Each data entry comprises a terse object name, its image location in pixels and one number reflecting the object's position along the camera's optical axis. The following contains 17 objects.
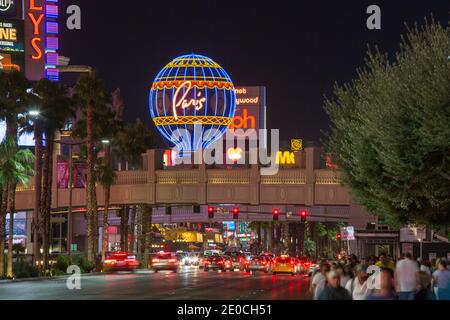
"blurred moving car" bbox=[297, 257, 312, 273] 70.99
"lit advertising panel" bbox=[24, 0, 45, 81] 130.12
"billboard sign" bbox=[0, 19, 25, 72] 127.31
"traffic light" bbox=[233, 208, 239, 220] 74.69
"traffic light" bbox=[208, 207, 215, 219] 75.69
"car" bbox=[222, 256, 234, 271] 77.81
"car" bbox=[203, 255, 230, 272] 76.56
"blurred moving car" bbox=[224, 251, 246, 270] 79.75
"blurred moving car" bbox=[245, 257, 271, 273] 74.30
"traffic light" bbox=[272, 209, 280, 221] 75.86
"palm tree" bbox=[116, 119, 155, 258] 78.44
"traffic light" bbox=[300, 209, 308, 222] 75.06
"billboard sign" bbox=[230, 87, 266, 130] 142.75
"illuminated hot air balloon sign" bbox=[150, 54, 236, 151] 110.75
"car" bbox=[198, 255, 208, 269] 82.16
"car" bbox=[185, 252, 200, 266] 98.62
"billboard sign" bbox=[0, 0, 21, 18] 127.06
